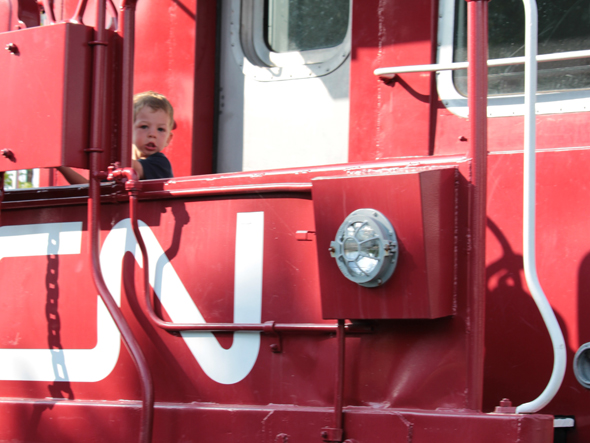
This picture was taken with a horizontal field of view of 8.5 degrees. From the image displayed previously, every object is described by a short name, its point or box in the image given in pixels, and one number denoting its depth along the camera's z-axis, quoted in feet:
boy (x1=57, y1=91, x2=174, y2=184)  33.22
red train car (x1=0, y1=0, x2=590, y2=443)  30.50
